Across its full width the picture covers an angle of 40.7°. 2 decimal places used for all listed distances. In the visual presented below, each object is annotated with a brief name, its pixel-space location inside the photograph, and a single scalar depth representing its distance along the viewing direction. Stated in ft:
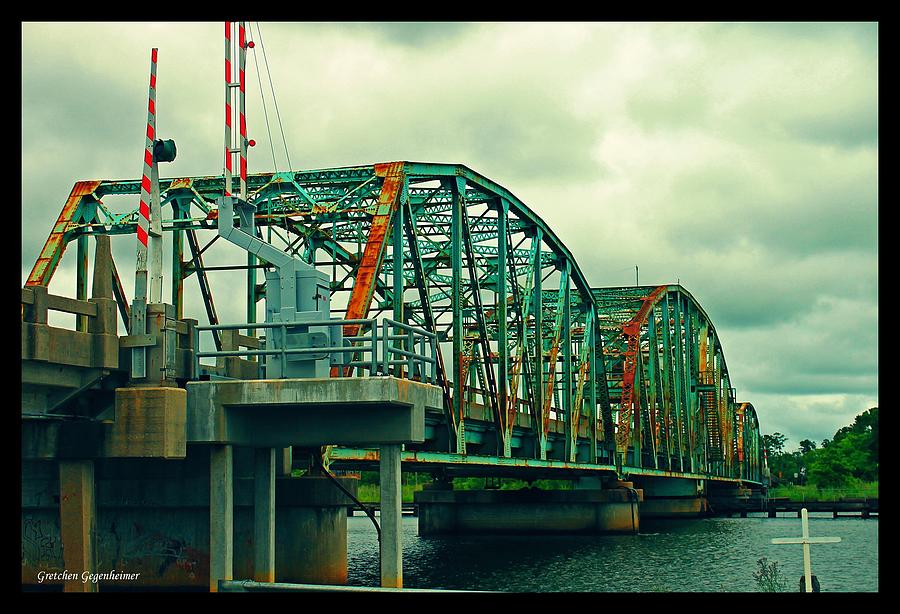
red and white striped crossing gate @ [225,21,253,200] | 84.94
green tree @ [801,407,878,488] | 627.87
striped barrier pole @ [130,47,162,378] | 79.41
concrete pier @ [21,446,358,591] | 88.53
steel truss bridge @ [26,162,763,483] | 131.85
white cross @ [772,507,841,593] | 70.00
